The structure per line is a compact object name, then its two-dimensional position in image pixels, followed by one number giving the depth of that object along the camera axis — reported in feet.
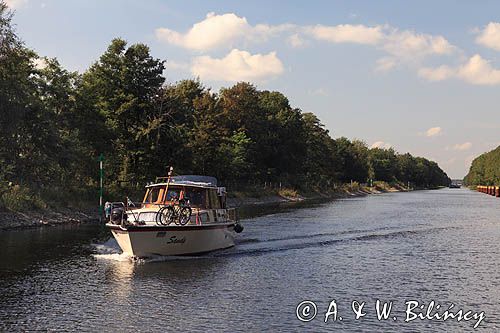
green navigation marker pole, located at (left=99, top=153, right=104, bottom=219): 153.66
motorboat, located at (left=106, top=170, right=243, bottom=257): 85.10
